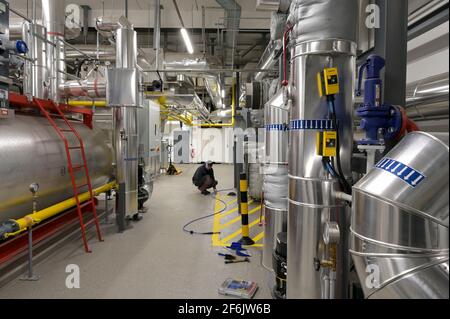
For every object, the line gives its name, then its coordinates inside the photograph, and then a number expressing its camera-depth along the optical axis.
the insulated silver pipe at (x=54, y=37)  3.72
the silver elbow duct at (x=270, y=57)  3.75
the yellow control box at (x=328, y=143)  1.73
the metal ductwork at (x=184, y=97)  7.66
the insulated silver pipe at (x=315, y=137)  1.75
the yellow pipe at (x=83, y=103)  6.26
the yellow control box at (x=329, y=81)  1.71
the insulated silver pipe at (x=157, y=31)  4.55
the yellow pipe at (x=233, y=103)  7.35
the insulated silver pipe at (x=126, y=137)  4.16
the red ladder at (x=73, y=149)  3.25
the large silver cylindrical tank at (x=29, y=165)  2.56
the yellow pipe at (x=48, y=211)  2.52
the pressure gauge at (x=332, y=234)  1.70
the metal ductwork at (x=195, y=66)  5.50
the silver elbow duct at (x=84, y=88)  4.10
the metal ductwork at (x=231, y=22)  4.20
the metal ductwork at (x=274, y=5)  3.08
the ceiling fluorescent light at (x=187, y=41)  5.08
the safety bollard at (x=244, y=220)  3.80
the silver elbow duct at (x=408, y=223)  1.02
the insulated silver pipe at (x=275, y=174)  2.79
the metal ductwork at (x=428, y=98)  1.54
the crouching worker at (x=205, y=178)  7.11
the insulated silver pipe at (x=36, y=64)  3.43
